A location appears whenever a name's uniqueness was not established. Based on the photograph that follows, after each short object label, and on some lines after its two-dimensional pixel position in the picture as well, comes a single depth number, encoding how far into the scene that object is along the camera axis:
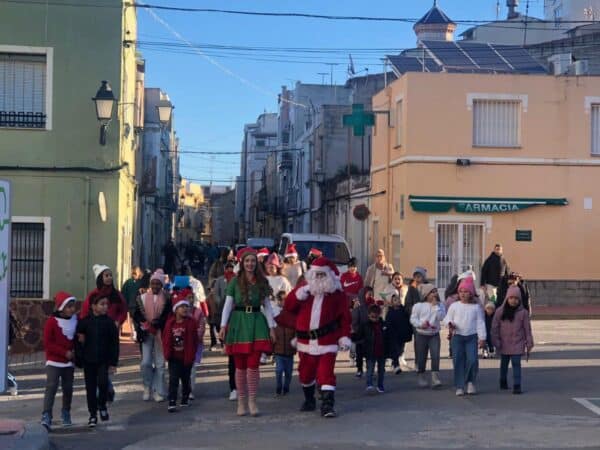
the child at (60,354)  10.40
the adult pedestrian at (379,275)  15.96
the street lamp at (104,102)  17.42
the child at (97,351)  10.50
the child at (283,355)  12.34
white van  25.16
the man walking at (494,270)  18.53
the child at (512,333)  12.55
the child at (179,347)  11.58
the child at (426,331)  13.32
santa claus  11.01
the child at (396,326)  13.53
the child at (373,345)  12.70
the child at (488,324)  15.34
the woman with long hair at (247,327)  11.06
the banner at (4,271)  8.88
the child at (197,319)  12.05
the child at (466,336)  12.52
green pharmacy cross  28.23
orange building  26.89
